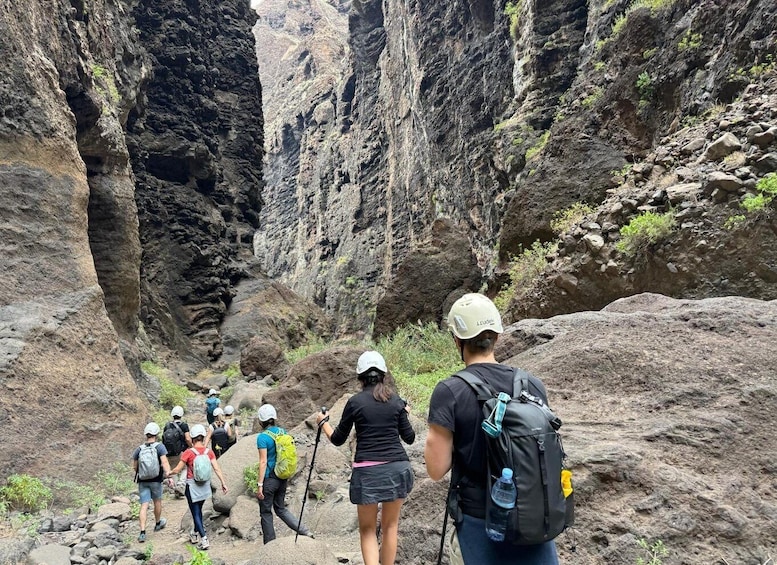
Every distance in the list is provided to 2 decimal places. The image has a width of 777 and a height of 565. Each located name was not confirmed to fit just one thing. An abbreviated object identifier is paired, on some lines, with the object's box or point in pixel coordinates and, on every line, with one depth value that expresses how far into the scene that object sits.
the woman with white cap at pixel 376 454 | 3.53
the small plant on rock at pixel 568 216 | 10.42
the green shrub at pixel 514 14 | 22.23
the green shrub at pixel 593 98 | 12.69
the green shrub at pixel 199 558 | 3.61
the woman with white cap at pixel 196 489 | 5.83
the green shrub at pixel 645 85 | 11.40
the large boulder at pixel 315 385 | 9.74
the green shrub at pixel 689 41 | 10.43
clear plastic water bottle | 1.83
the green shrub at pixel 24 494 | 6.24
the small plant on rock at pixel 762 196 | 5.92
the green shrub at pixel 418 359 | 9.23
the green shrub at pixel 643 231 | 6.86
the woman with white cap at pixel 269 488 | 5.10
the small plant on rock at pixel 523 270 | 10.16
